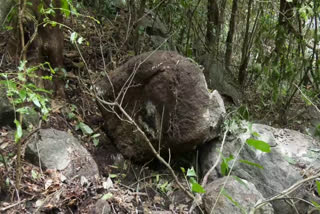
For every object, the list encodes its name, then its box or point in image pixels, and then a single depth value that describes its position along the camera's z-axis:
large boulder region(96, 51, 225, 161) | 3.60
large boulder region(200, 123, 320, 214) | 3.74
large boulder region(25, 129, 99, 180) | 3.16
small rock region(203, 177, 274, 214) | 3.14
